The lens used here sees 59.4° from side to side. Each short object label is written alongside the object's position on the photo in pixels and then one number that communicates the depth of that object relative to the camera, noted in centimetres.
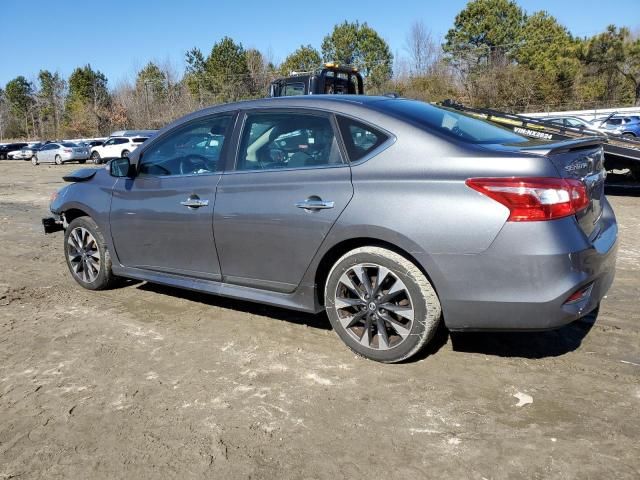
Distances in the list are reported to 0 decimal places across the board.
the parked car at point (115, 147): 3203
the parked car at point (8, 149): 4759
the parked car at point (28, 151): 4366
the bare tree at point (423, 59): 5322
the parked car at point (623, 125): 2614
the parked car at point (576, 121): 2403
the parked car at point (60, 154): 3503
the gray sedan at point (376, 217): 302
